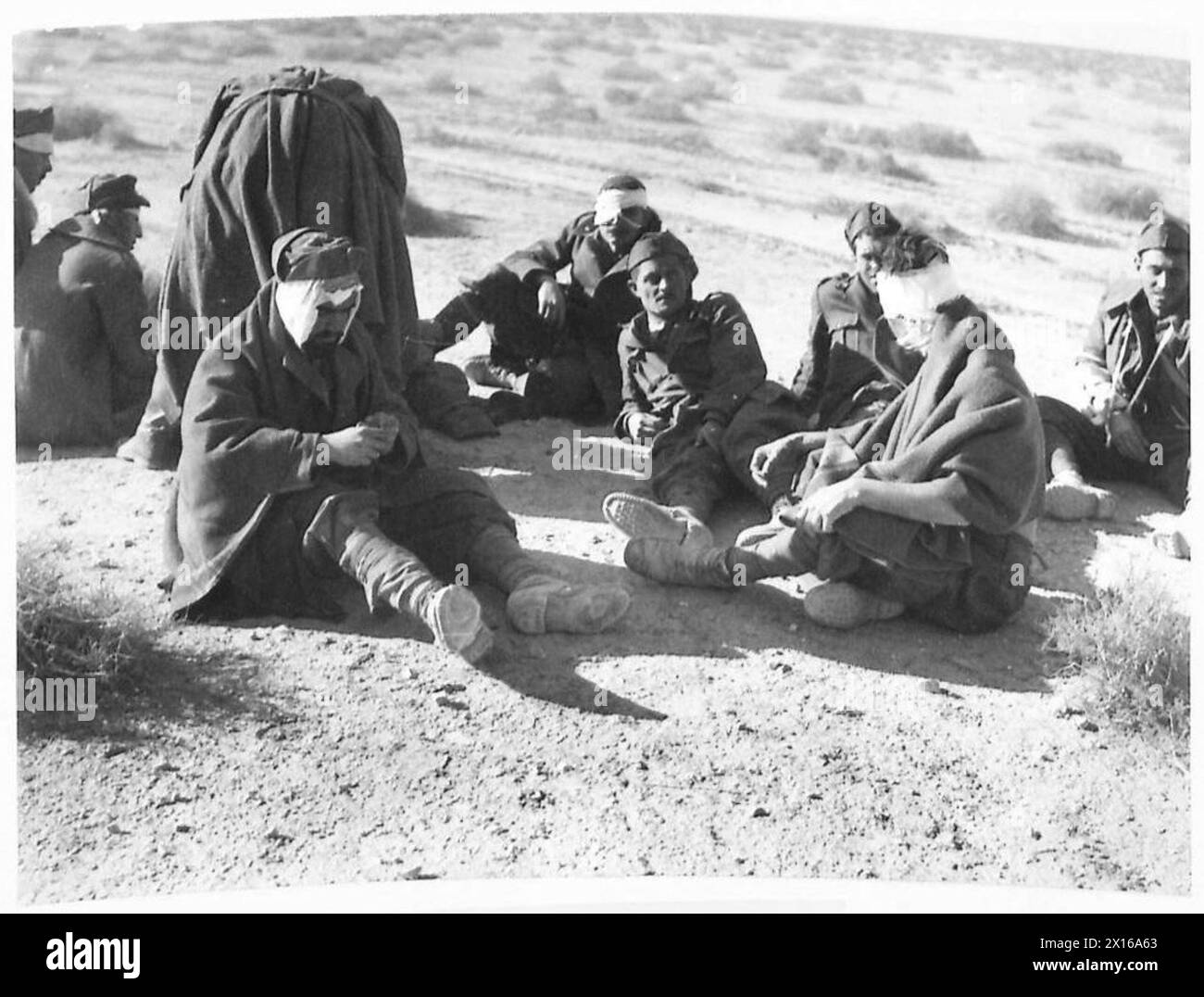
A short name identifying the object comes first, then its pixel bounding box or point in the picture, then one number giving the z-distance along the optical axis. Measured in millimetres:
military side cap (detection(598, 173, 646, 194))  10703
